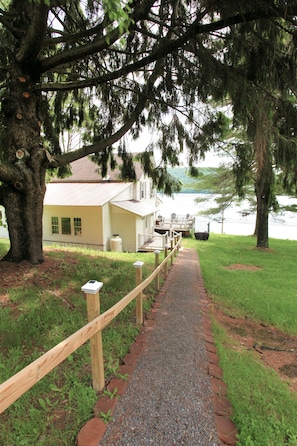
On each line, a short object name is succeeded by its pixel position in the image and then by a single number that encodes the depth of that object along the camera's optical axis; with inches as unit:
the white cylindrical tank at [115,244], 518.0
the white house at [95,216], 513.7
